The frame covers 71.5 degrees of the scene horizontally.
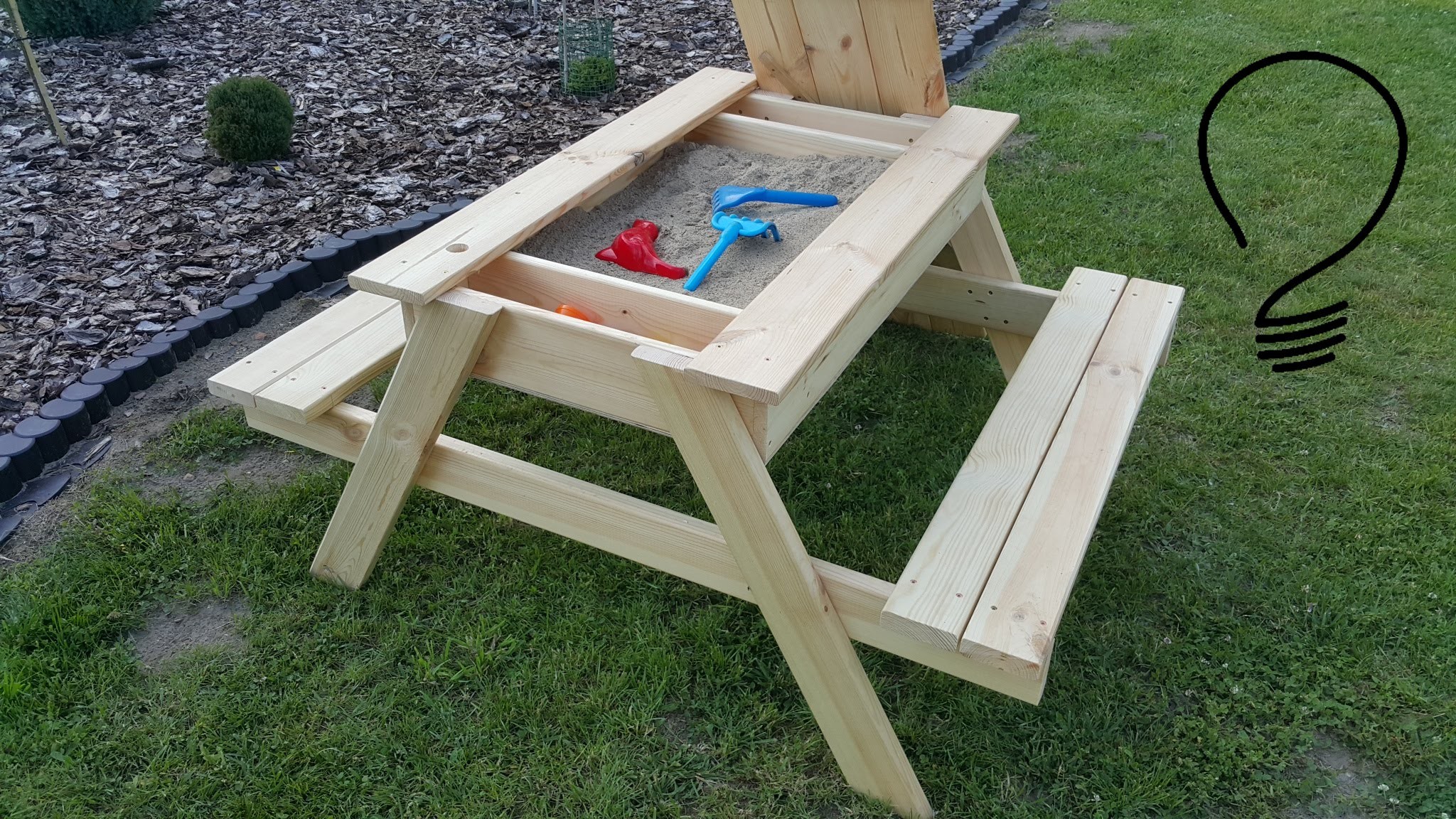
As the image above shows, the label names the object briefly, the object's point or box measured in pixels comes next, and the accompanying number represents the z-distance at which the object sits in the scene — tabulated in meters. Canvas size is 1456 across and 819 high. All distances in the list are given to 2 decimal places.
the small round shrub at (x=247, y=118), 3.95
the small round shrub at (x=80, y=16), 4.91
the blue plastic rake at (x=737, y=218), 2.26
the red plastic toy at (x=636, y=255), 2.29
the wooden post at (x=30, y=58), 3.82
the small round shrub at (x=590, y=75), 4.86
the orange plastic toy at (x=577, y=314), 2.03
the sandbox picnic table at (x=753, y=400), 1.74
